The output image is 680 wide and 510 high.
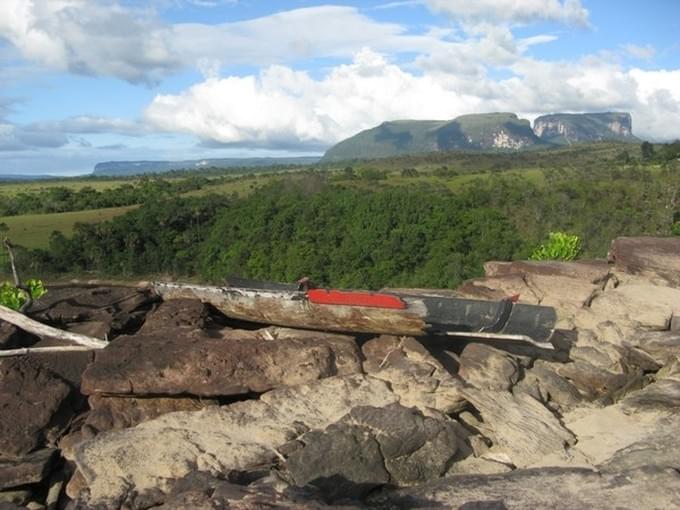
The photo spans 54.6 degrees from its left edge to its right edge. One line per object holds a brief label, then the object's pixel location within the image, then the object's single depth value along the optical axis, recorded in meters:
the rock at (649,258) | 10.19
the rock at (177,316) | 7.55
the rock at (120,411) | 5.85
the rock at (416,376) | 6.18
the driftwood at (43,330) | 6.95
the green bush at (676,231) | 23.52
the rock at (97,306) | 7.72
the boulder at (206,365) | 6.15
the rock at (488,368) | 6.75
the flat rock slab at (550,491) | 4.70
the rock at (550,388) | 6.95
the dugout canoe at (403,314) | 6.94
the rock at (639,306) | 8.66
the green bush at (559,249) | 14.94
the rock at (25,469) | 5.30
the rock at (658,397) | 6.59
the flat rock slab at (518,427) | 5.74
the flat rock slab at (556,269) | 10.08
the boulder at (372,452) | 5.11
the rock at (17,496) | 5.29
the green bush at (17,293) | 8.50
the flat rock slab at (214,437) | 5.12
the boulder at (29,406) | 5.71
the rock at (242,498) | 3.79
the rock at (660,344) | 7.85
